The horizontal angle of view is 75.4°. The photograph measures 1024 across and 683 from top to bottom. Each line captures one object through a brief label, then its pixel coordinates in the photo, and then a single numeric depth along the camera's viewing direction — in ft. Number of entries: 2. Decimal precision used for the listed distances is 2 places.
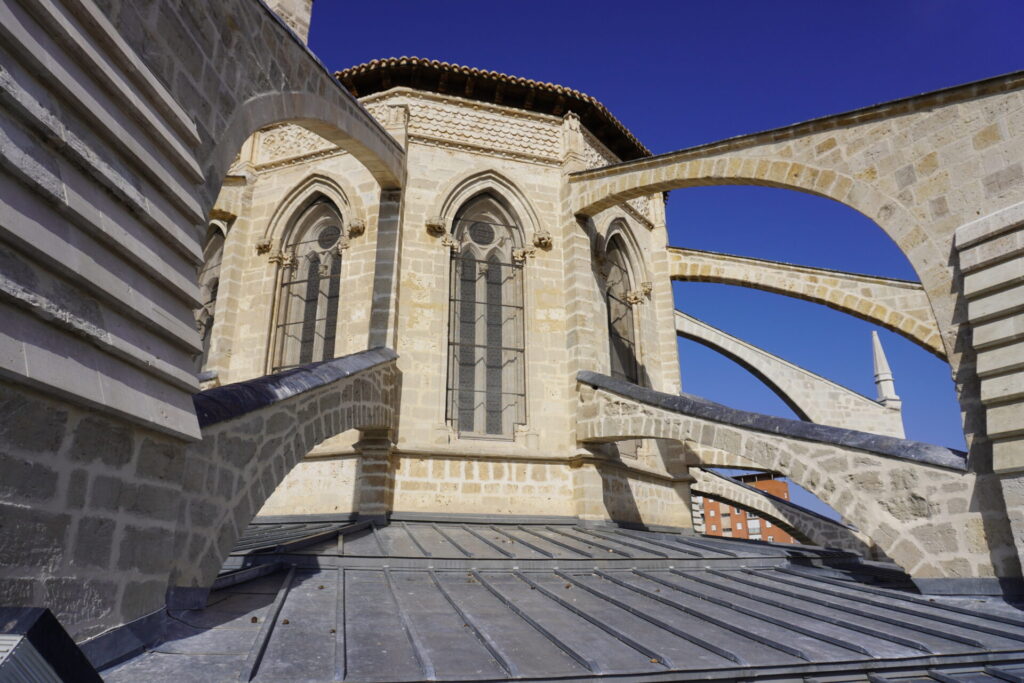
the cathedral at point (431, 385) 10.05
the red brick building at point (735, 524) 180.34
